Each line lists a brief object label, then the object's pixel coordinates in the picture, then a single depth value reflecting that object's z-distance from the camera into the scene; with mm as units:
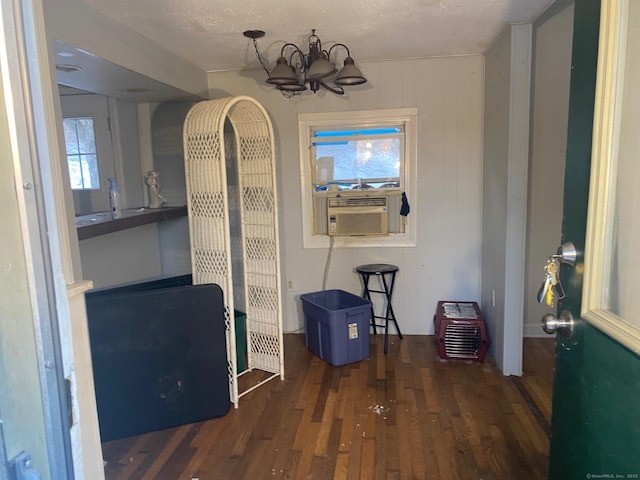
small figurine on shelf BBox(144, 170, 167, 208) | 3418
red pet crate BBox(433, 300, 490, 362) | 3197
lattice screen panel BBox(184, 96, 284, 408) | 2596
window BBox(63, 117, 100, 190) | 3332
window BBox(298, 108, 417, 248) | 3551
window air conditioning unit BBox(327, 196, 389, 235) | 3619
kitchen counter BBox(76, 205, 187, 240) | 2332
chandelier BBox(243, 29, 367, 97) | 2691
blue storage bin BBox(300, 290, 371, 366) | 3154
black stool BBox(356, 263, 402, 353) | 3471
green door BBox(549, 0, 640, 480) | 921
